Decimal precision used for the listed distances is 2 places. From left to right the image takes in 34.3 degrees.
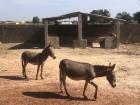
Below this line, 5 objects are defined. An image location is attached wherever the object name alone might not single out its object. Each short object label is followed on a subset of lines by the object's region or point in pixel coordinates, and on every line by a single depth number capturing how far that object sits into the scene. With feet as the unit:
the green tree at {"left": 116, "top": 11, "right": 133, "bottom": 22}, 122.79
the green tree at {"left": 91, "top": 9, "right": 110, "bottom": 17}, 124.94
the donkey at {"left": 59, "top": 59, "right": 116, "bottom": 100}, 21.24
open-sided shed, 53.79
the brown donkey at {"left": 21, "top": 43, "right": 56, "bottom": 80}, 27.77
